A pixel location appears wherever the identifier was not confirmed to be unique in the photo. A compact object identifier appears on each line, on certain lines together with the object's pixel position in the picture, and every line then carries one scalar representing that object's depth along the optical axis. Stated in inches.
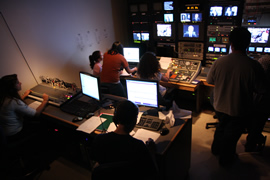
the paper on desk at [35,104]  100.6
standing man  72.6
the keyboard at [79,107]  89.3
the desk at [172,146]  64.6
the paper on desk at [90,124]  77.4
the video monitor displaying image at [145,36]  152.2
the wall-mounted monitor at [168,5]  132.9
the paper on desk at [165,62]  138.3
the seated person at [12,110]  85.0
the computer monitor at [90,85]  89.9
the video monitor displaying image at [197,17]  124.0
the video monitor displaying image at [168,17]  135.4
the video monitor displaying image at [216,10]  116.6
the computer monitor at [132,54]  155.1
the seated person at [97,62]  128.3
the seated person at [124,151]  48.1
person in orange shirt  121.1
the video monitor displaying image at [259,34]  106.3
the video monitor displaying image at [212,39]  124.7
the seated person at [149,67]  97.4
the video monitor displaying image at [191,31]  129.0
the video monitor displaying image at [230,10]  112.0
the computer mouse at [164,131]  70.1
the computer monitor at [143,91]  78.6
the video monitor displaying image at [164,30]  139.8
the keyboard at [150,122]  73.9
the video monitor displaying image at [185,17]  128.8
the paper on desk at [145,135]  68.8
